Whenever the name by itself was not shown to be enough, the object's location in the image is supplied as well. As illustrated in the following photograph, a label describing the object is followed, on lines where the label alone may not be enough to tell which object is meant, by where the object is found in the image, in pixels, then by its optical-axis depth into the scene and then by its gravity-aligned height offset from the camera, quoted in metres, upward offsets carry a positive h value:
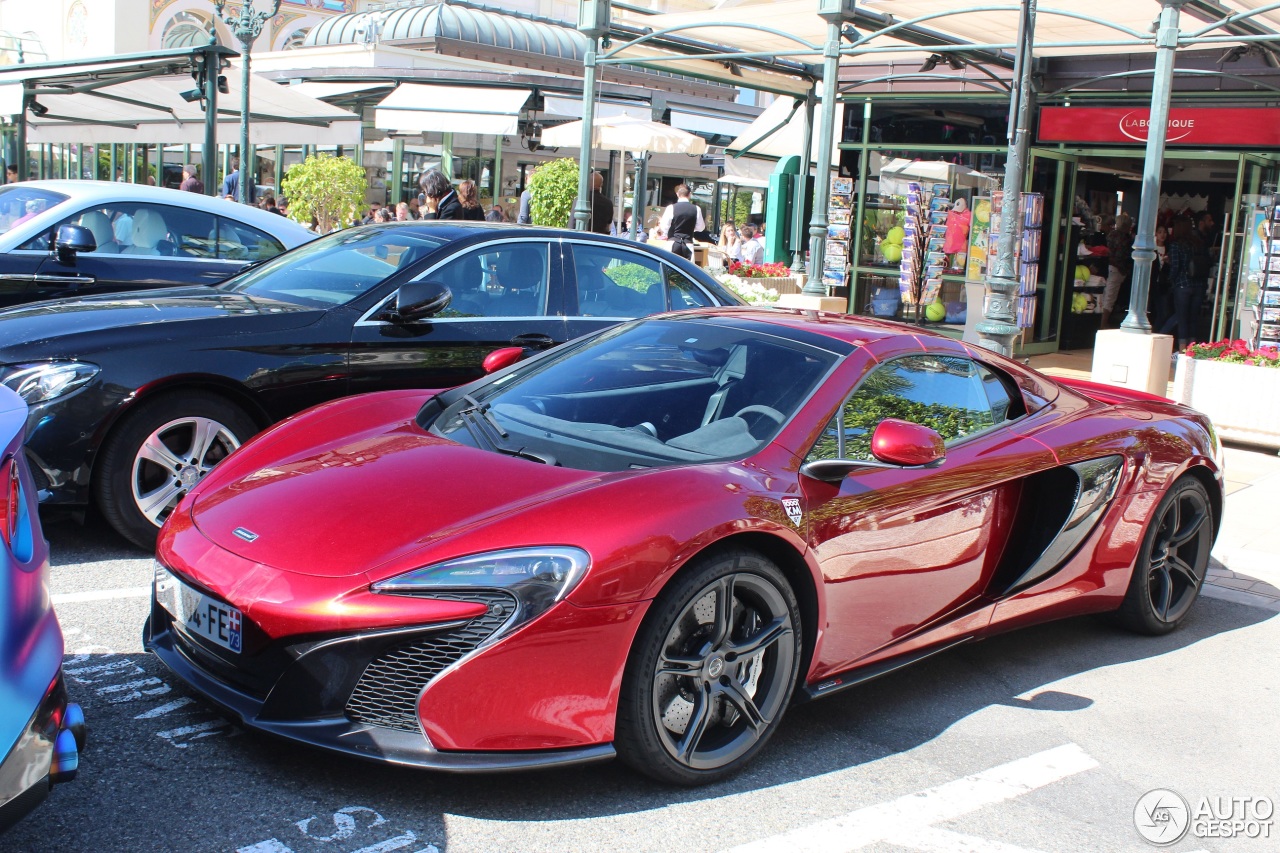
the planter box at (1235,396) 9.79 -1.07
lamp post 15.73 +2.15
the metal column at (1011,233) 8.87 +0.08
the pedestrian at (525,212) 16.69 +0.09
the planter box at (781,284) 15.30 -0.61
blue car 2.38 -0.92
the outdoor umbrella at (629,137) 17.22 +1.19
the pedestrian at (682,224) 15.77 +0.04
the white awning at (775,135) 19.91 +1.51
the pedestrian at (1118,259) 16.44 -0.10
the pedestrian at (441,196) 13.06 +0.19
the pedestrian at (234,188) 18.40 +0.21
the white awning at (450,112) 21.45 +1.73
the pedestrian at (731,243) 24.08 -0.25
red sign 13.24 +1.37
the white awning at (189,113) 17.44 +1.28
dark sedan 5.23 -0.59
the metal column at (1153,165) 9.70 +0.68
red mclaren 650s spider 3.18 -0.90
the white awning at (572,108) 23.53 +2.13
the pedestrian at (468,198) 13.12 +0.17
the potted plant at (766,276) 15.26 -0.54
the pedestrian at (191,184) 19.43 +0.24
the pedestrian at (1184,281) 15.36 -0.31
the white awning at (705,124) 28.30 +2.35
